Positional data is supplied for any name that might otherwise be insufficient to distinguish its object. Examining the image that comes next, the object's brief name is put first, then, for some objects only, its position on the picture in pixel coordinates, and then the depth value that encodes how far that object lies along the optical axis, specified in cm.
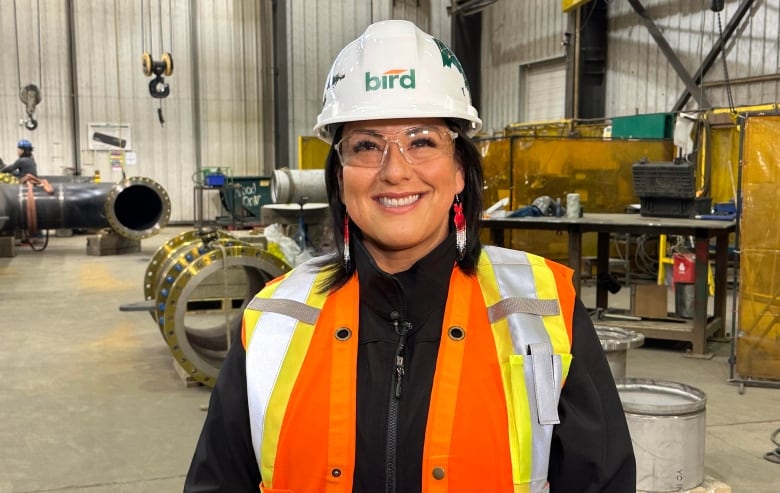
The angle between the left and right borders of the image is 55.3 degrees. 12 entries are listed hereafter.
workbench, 563
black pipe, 1066
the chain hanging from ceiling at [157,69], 1245
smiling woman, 123
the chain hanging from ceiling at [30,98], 1471
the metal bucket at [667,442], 298
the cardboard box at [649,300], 617
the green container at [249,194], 1514
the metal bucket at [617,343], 358
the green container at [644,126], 940
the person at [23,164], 1194
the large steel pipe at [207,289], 475
